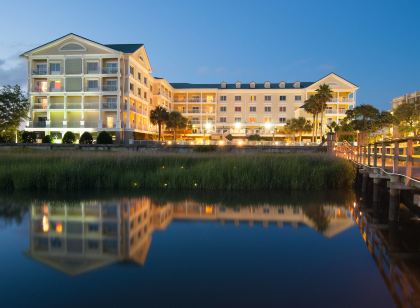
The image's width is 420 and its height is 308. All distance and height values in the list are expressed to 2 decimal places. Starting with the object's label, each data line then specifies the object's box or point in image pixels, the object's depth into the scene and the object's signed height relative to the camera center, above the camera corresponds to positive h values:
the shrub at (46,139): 44.81 -0.37
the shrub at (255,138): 57.29 +0.29
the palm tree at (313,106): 53.25 +5.44
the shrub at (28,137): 43.00 -0.15
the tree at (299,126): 57.47 +2.38
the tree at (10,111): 40.28 +2.94
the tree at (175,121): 54.03 +2.68
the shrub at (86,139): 42.09 -0.26
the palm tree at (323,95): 52.22 +6.88
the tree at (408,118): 52.50 +3.80
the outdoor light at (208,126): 64.82 +2.44
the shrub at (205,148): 33.25 -0.88
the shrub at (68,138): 43.59 -0.19
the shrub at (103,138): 41.59 -0.17
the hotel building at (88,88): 49.09 +7.07
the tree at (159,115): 53.66 +3.54
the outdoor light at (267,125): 65.55 +2.83
